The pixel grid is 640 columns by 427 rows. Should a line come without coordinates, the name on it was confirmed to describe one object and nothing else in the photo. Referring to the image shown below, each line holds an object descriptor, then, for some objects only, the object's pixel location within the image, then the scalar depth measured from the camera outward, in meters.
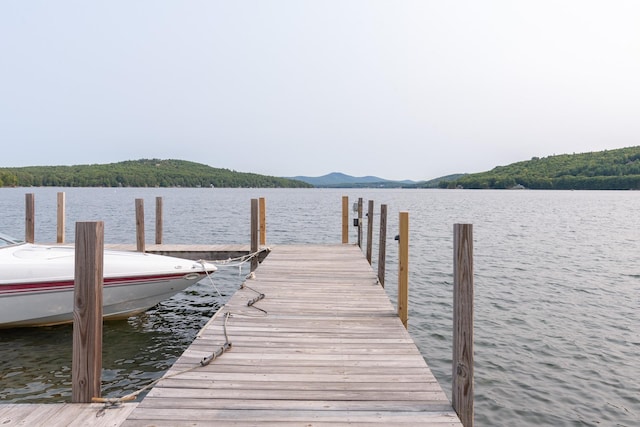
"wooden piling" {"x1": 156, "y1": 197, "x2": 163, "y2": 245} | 13.19
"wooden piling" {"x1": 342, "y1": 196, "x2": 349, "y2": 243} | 13.79
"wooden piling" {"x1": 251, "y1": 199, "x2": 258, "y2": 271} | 11.91
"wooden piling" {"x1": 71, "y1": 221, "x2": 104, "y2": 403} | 3.66
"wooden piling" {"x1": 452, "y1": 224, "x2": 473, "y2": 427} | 3.53
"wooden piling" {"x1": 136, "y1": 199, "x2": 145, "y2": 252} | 11.45
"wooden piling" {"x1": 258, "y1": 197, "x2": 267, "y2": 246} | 12.94
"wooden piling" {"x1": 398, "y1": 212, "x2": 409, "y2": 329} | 7.06
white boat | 7.34
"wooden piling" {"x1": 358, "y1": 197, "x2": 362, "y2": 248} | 14.32
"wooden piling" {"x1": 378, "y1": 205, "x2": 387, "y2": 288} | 9.88
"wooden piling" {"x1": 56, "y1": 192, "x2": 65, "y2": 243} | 13.45
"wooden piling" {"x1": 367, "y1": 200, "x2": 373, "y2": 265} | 12.94
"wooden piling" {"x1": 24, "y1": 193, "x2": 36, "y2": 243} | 12.20
